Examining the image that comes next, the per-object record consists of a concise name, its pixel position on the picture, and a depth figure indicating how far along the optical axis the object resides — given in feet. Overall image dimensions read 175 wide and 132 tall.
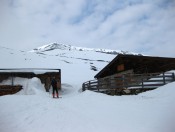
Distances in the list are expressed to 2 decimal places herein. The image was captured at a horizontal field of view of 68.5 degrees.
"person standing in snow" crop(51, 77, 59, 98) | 32.92
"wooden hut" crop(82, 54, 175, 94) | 29.70
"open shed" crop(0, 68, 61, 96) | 47.80
